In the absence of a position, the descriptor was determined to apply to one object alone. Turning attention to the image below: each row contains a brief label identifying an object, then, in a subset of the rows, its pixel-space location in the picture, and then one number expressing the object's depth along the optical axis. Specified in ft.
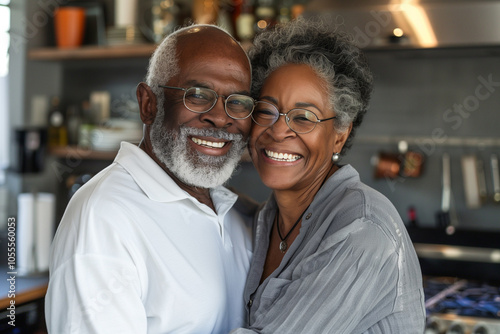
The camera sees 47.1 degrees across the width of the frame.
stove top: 6.79
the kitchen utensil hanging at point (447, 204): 9.09
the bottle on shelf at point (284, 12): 9.11
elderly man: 3.59
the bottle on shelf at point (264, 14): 9.07
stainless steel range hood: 7.61
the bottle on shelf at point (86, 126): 10.56
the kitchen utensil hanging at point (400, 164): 9.25
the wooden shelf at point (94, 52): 9.71
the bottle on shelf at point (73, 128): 11.02
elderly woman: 3.62
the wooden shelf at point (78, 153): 10.17
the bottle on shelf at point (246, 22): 9.18
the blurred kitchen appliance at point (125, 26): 10.00
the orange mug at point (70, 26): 10.54
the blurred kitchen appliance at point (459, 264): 7.94
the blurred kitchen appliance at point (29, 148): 10.78
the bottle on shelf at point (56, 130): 11.02
